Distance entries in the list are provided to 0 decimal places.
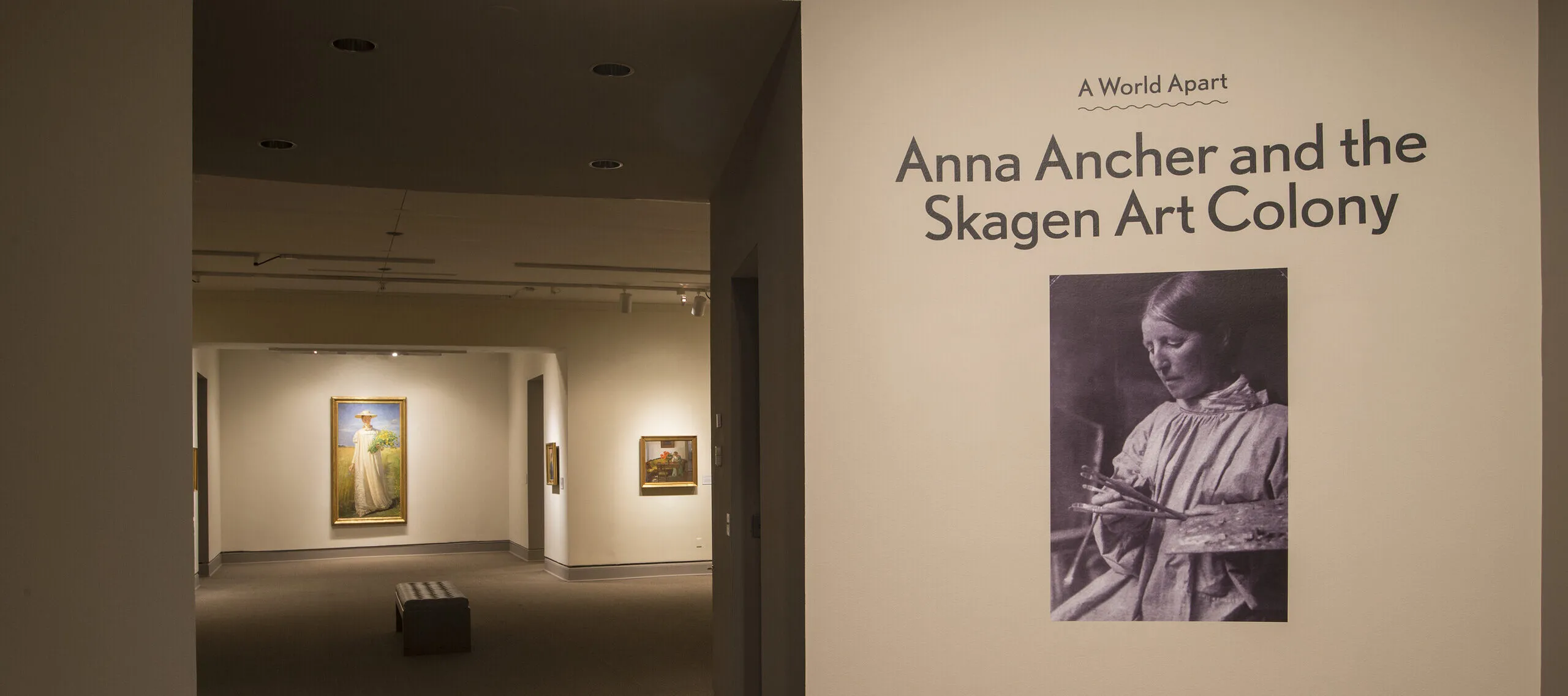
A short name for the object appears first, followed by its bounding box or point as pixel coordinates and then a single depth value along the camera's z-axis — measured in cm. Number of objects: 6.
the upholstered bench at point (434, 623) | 1035
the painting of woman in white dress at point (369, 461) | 1962
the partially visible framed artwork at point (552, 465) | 1683
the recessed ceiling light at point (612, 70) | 474
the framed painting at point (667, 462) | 1630
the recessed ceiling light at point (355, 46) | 449
